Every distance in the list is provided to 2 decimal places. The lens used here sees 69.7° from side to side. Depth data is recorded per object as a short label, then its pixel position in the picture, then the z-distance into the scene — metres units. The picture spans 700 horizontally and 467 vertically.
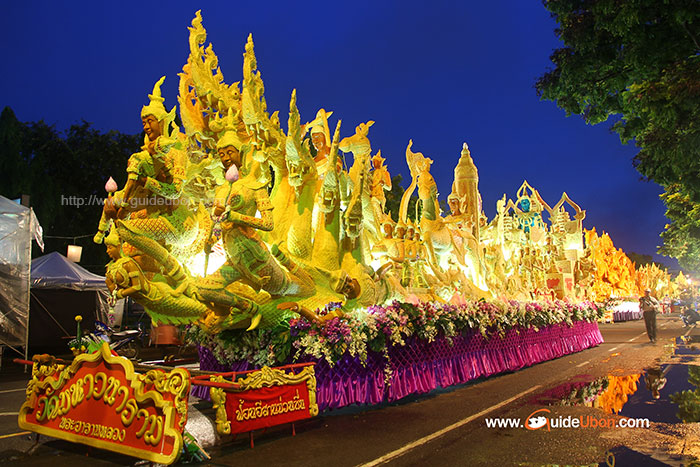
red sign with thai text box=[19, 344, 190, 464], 4.16
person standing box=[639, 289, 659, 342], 16.56
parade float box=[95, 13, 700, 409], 6.39
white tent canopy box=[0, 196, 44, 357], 10.96
